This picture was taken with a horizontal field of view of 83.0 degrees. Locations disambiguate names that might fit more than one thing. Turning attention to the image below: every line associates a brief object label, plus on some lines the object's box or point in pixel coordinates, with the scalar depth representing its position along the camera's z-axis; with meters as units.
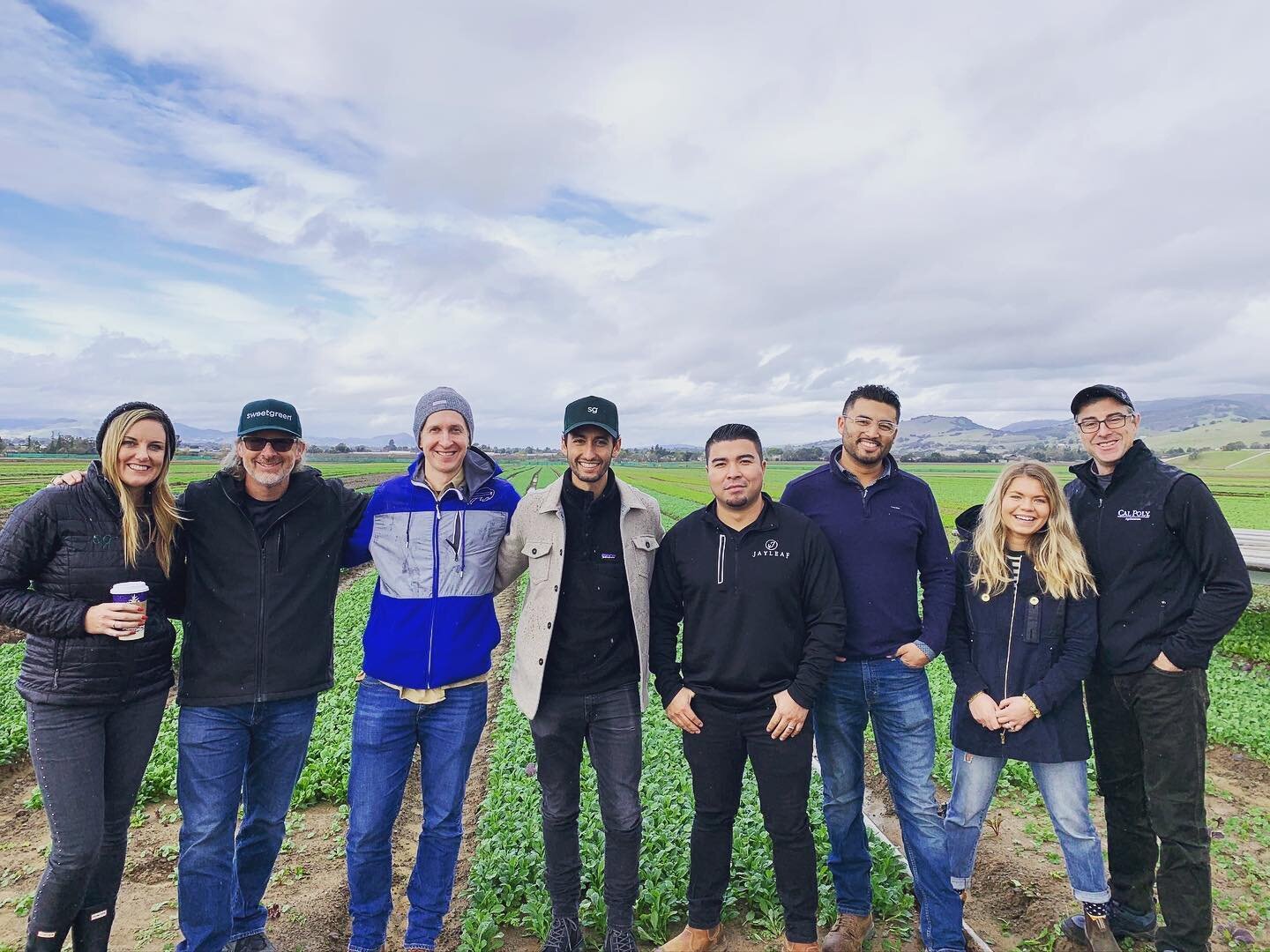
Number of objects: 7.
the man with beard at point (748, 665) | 4.35
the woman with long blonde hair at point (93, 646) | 3.83
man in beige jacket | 4.55
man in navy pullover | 4.53
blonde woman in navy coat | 4.47
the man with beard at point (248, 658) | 4.19
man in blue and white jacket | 4.46
